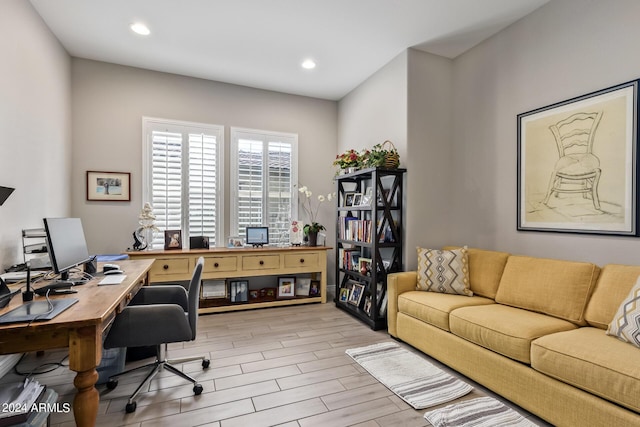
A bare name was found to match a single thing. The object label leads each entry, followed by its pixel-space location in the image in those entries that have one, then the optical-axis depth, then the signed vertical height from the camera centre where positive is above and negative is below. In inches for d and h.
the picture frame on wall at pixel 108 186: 148.1 +13.5
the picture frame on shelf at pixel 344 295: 158.5 -40.7
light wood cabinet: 145.0 -25.2
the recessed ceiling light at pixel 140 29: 121.1 +73.3
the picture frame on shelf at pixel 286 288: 169.9 -39.7
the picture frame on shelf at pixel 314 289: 174.9 -41.4
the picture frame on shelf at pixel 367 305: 139.9 -40.6
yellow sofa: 62.8 -29.9
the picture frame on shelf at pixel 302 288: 173.0 -40.4
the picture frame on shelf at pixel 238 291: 159.3 -39.0
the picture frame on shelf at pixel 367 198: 143.1 +8.3
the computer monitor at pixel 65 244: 73.9 -7.8
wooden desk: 53.3 -22.2
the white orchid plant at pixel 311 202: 184.4 +8.0
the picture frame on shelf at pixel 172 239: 152.6 -12.1
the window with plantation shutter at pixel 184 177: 158.4 +19.8
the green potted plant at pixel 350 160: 150.5 +26.9
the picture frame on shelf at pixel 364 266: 143.5 -23.7
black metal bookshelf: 134.1 -11.7
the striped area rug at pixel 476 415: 71.9 -47.6
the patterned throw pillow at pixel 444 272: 117.0 -21.4
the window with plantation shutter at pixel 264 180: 174.6 +19.9
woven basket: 134.6 +23.7
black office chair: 75.2 -27.7
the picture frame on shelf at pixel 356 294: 147.1 -38.0
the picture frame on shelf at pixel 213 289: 154.6 -37.1
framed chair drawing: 87.7 +16.4
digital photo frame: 168.4 -11.5
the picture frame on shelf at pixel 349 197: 161.5 +9.5
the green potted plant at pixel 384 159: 134.2 +24.5
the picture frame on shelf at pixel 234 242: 164.4 -14.4
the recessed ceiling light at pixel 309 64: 148.7 +73.3
